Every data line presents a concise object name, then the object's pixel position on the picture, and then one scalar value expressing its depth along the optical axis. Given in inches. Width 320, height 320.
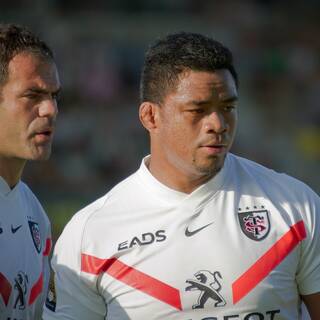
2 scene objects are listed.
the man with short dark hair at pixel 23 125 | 432.5
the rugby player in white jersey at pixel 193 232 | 394.0
